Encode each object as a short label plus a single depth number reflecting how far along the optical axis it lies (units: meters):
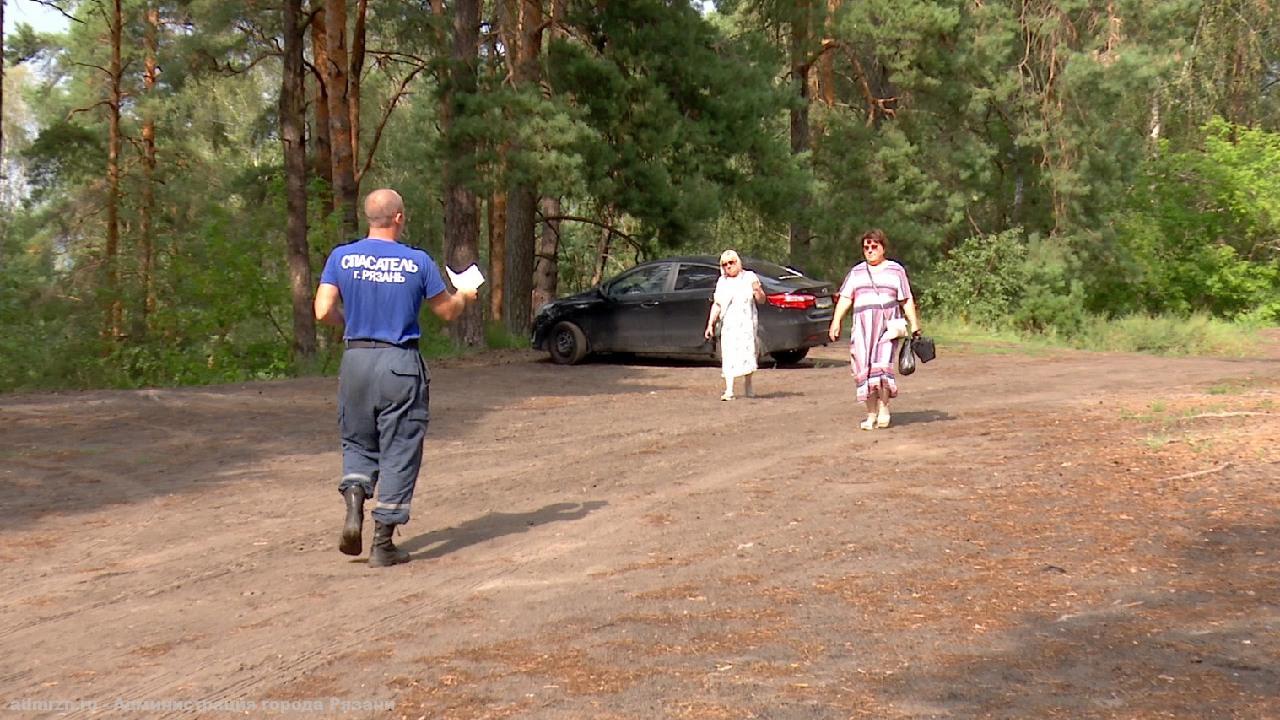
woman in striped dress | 13.65
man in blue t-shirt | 8.03
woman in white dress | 17.14
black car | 22.27
